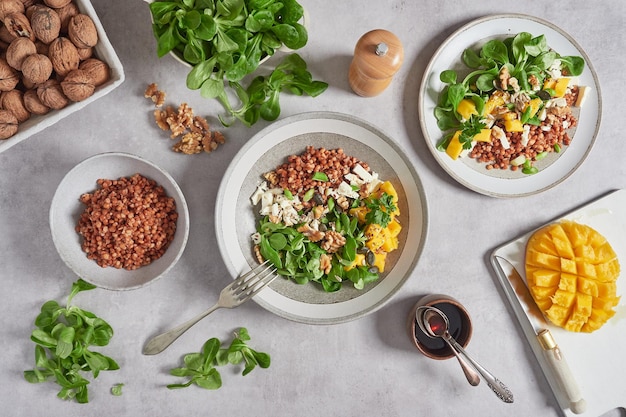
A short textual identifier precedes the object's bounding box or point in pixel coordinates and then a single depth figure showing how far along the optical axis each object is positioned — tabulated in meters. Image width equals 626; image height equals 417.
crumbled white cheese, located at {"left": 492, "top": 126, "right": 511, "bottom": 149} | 1.40
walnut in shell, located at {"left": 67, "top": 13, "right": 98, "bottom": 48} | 1.19
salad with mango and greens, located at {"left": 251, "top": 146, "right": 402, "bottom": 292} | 1.33
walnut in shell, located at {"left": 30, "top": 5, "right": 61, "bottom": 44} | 1.17
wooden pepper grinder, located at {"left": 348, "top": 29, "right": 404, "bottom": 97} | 1.23
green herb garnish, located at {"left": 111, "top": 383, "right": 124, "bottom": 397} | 1.43
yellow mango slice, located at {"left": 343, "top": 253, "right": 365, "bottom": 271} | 1.34
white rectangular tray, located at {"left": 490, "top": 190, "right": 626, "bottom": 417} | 1.49
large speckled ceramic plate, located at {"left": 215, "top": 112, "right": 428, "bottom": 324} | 1.33
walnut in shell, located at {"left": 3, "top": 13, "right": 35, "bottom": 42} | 1.17
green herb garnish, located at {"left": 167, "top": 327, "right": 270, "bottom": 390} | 1.39
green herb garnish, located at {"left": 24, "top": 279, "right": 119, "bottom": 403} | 1.35
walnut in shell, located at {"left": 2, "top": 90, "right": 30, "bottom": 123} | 1.22
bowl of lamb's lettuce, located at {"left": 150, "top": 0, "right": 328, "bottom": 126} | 1.14
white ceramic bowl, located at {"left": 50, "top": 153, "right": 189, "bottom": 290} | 1.30
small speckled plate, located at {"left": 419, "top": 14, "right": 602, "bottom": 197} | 1.40
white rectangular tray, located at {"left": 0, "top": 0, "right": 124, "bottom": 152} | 1.21
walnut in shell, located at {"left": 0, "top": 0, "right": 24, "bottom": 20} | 1.17
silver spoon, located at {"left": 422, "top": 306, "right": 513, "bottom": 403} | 1.35
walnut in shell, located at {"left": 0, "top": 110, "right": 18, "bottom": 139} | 1.20
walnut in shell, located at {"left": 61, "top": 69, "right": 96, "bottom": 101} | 1.19
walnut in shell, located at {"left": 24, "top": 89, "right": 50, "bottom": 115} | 1.22
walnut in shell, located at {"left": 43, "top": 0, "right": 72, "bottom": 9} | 1.19
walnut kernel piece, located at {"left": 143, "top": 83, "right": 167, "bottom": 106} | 1.38
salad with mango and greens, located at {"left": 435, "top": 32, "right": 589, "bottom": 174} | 1.37
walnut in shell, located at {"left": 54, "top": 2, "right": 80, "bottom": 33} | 1.21
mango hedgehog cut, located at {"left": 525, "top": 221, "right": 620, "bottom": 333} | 1.38
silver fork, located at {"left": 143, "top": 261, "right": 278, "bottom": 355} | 1.33
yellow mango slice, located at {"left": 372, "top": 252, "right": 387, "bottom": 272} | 1.35
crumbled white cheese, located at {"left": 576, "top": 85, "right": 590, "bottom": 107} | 1.42
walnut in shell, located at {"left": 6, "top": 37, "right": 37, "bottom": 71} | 1.17
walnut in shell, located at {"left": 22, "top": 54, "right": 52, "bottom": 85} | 1.17
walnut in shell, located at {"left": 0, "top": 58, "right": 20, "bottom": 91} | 1.20
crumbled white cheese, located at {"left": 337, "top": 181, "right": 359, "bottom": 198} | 1.36
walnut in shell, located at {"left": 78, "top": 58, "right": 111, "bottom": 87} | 1.22
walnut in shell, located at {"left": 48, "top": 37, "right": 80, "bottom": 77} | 1.19
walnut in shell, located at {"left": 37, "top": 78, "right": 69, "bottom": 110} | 1.20
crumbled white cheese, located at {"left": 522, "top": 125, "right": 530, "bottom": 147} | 1.40
